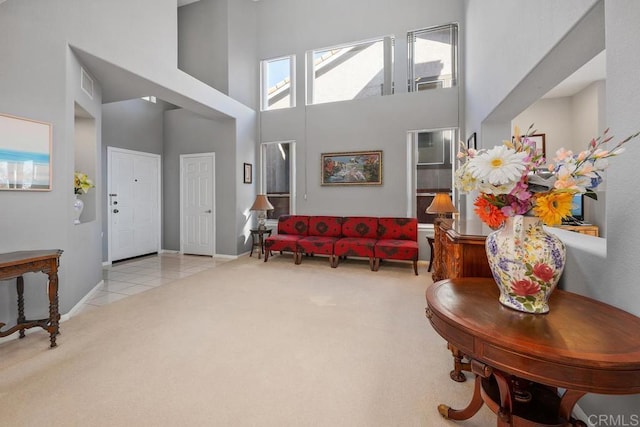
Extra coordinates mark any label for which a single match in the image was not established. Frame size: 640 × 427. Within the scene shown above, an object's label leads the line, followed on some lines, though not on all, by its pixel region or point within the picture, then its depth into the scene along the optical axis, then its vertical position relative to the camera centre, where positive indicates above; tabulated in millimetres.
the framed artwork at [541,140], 4859 +1128
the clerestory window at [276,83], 6312 +2752
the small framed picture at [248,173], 6000 +710
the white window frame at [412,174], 5426 +617
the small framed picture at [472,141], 3850 +927
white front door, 5293 +85
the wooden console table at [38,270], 2201 -555
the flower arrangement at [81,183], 3262 +272
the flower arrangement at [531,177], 1021 +109
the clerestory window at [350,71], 5645 +2768
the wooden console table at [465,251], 1854 -301
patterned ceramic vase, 1086 -218
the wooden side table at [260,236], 5750 -599
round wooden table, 793 -417
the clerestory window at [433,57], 5215 +2762
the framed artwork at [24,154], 2422 +464
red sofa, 4750 -568
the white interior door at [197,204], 5978 +63
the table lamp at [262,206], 5785 +19
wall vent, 3232 +1455
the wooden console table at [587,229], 3779 -291
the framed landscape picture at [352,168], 5598 +774
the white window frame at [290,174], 6156 +705
